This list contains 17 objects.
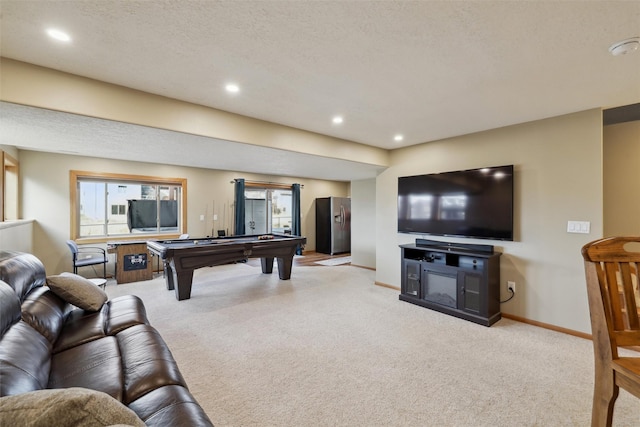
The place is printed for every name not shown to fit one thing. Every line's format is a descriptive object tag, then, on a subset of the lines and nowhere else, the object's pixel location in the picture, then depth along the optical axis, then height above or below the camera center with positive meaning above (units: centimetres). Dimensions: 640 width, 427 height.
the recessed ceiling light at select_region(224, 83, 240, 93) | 249 +114
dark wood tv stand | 333 -86
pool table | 404 -62
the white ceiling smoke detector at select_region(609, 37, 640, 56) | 179 +109
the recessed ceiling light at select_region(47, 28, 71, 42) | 174 +113
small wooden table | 501 -88
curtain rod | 729 +80
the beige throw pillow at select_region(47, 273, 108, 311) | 223 -65
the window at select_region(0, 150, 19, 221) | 405 +38
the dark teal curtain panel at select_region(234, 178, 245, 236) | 705 +17
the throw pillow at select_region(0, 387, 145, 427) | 67 -50
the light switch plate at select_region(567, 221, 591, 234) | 296 -15
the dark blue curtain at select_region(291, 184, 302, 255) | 820 +11
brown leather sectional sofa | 122 -84
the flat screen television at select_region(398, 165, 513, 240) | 346 +13
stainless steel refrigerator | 815 -36
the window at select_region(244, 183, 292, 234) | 765 +10
